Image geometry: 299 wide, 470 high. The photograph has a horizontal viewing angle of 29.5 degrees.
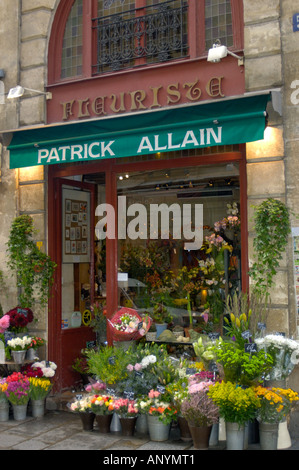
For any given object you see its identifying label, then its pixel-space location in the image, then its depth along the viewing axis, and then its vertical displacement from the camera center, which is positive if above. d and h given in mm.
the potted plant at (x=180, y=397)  6166 -1499
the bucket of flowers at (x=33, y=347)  7840 -1186
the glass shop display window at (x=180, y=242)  7414 +241
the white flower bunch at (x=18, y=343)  7641 -1102
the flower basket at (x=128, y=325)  7324 -842
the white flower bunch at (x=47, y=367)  7609 -1443
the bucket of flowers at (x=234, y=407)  5613 -1475
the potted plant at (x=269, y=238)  6488 +232
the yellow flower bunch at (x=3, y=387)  7160 -1579
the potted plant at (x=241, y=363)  5773 -1079
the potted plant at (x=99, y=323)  8609 -946
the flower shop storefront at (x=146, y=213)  7105 +663
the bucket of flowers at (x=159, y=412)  6203 -1672
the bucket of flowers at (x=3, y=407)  7270 -1861
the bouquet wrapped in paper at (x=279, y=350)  5938 -976
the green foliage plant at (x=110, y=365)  6676 -1248
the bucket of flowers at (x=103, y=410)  6539 -1730
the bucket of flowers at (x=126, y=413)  6376 -1734
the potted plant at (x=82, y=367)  8438 -1582
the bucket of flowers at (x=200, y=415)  5863 -1619
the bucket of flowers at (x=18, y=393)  7148 -1656
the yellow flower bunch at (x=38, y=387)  7324 -1630
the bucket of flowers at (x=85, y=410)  6664 -1758
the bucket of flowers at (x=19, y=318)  7887 -788
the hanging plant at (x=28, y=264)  8109 -37
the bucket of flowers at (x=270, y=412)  5734 -1558
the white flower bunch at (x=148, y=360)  6659 -1178
